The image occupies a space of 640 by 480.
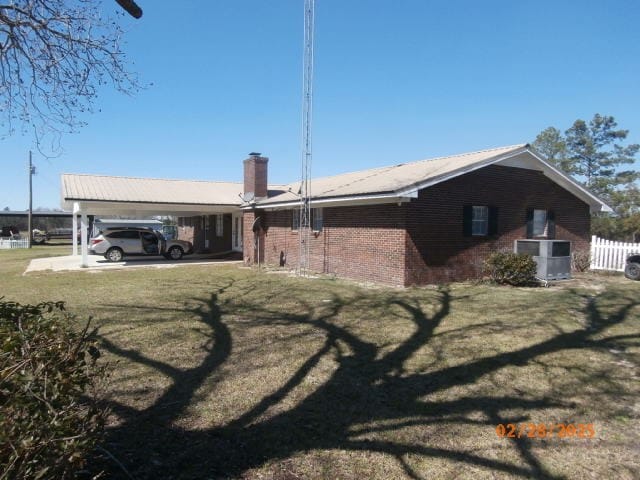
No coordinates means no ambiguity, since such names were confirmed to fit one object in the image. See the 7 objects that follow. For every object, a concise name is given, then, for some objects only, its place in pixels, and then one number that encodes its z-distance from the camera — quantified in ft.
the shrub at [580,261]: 53.11
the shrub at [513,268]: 40.50
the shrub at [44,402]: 6.45
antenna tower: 48.34
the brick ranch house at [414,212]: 39.55
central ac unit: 42.39
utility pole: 136.98
